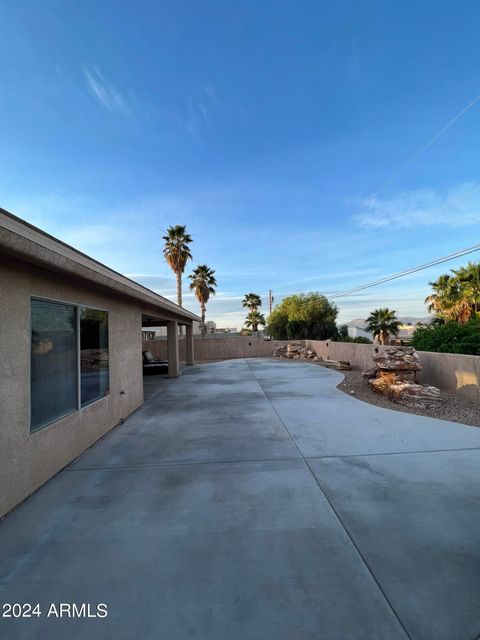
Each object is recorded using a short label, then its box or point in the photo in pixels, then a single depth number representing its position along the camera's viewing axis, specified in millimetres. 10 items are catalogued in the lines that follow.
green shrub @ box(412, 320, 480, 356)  9094
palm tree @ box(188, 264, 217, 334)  32719
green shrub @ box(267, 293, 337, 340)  29234
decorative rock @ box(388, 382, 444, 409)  7031
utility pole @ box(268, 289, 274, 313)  49806
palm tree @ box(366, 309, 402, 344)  27359
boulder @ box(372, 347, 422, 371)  8328
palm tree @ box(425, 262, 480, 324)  16938
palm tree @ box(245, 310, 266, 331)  45719
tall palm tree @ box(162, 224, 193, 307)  27609
